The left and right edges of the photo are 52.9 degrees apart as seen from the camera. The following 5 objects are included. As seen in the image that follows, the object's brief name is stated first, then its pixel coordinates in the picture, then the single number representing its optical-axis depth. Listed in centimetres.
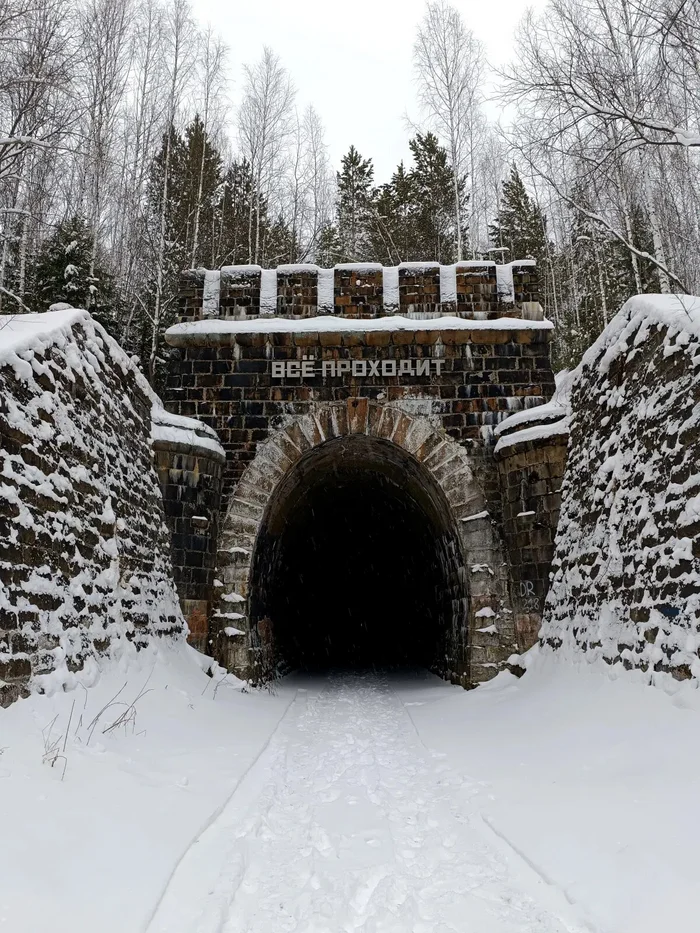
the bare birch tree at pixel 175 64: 2138
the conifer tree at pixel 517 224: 2639
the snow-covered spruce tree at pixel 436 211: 2605
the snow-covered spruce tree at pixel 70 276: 1602
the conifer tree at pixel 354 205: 2702
